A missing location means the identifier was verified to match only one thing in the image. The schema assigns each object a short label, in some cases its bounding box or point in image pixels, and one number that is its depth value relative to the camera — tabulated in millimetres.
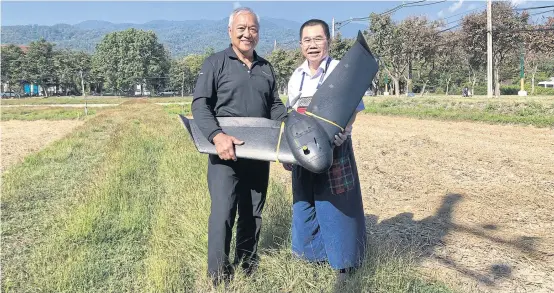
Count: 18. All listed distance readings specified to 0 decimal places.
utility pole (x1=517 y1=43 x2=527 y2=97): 22062
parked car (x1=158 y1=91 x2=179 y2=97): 74188
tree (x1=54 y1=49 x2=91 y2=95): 63406
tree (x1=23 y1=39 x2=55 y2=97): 61219
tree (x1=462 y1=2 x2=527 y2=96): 23484
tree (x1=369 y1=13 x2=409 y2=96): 30609
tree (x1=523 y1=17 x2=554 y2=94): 22531
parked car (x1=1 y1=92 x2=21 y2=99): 62281
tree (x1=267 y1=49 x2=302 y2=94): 47250
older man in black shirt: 2041
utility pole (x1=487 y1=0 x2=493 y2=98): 18109
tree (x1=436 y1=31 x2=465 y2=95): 27466
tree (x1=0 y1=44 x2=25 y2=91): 59562
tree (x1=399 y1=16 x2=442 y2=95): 29594
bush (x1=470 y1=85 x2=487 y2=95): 40772
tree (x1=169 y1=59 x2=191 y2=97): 72188
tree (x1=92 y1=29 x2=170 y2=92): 66750
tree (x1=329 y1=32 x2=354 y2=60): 35388
